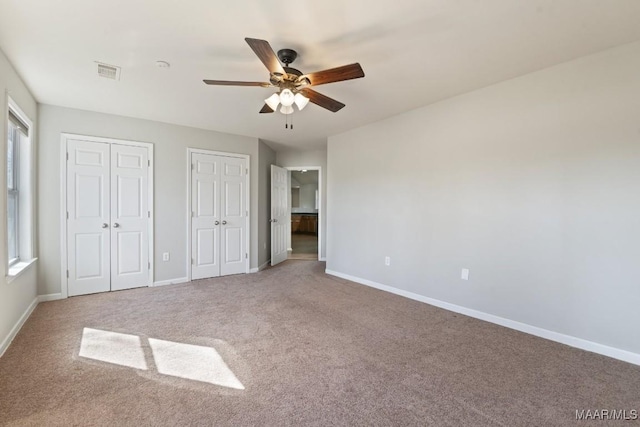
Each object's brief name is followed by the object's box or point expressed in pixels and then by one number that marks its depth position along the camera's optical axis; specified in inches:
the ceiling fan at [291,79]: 77.5
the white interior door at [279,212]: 232.4
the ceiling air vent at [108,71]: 104.3
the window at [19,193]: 119.3
